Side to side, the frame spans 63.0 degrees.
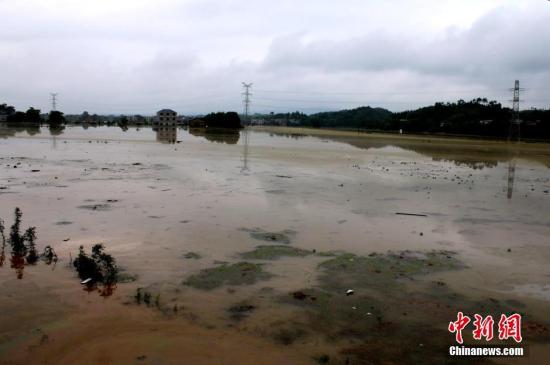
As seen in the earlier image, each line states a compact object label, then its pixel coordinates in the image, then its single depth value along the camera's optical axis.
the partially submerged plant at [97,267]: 7.58
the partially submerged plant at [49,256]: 8.37
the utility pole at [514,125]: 71.71
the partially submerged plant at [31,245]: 8.38
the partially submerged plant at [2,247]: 8.33
